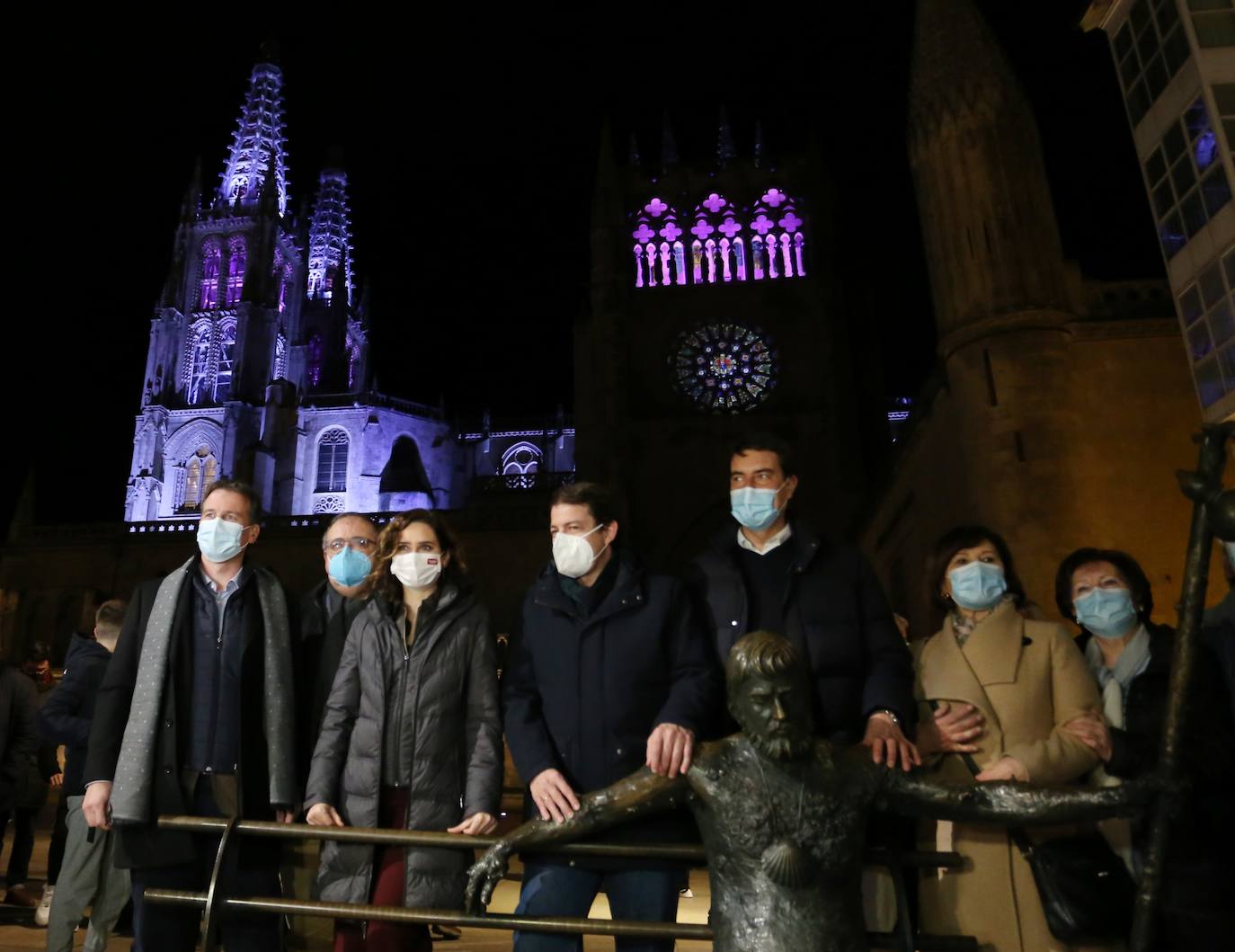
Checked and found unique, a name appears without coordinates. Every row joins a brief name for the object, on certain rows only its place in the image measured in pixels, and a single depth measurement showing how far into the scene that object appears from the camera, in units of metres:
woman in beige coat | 2.75
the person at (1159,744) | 2.69
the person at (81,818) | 4.05
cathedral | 38.16
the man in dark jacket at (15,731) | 5.66
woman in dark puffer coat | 2.99
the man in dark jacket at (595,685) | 2.78
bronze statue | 2.29
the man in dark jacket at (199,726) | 3.10
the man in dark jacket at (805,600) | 3.03
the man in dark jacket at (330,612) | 3.66
